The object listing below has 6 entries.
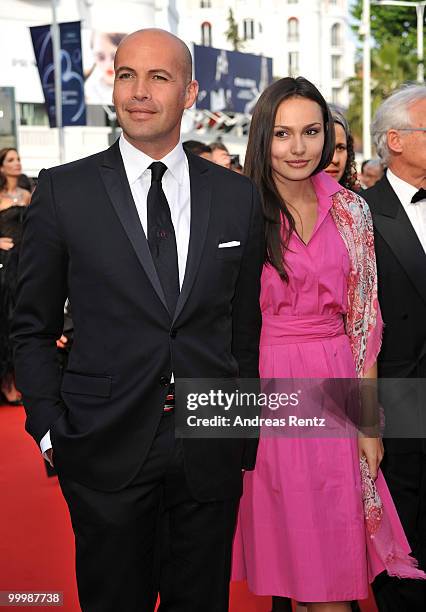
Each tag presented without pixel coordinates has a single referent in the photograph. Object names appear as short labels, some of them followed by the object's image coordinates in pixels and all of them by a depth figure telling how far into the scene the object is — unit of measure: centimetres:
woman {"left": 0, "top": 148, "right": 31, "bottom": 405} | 923
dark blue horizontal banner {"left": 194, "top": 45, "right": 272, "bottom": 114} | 3075
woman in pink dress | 352
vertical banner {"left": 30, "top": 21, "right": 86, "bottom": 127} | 2158
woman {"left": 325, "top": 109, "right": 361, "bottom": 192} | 487
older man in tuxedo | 412
